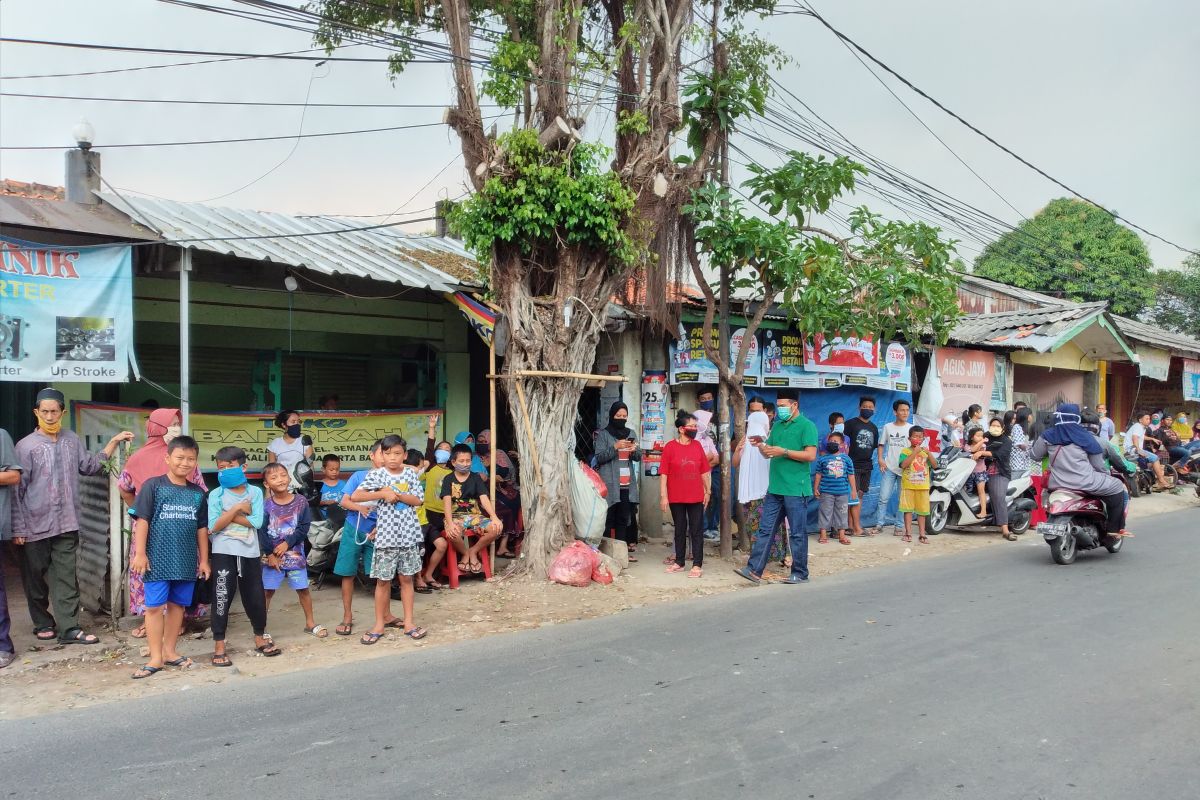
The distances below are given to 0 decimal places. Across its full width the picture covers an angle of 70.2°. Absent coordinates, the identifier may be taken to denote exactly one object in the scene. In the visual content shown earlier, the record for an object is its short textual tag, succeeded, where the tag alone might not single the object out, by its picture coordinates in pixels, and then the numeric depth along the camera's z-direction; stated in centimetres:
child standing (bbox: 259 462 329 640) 656
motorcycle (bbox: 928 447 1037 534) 1224
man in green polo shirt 838
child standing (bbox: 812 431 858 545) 1131
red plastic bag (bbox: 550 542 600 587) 843
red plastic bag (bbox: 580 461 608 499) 909
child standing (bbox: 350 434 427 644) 660
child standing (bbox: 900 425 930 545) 1169
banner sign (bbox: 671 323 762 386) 1109
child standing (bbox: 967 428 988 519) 1224
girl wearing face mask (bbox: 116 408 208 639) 648
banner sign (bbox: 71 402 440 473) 884
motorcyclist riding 938
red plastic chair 848
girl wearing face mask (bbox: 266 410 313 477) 874
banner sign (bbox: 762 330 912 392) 1207
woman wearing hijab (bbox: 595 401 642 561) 973
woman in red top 893
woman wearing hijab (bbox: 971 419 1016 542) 1215
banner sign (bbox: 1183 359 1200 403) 2233
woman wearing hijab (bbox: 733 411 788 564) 996
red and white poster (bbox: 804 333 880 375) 1240
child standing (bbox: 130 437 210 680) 572
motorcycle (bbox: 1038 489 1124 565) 943
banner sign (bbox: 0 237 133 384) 675
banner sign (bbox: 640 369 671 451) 1114
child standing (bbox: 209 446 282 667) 596
